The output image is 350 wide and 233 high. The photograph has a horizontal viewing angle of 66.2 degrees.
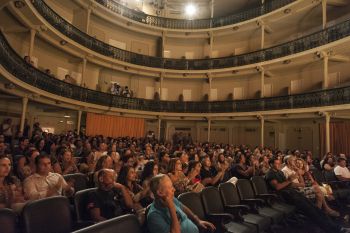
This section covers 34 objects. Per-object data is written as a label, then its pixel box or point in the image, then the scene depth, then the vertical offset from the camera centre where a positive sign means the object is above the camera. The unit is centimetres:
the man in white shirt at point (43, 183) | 398 -76
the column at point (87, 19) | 1698 +736
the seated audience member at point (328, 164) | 896 -64
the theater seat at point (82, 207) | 350 -95
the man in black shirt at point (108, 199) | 350 -87
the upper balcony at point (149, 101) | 1031 +236
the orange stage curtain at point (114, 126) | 1793 +77
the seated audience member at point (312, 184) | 586 -93
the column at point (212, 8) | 2088 +1021
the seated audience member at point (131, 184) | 408 -78
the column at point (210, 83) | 2080 +436
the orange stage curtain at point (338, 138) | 1504 +44
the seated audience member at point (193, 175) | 494 -67
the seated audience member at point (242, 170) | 679 -74
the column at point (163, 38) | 2129 +791
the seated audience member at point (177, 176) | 468 -66
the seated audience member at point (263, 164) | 768 -64
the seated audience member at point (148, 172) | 464 -59
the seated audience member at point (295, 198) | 500 -111
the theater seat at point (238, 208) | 438 -109
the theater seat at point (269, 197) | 537 -109
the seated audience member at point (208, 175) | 583 -78
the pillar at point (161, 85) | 2102 +418
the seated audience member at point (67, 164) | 568 -63
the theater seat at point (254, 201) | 490 -109
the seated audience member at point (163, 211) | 276 -78
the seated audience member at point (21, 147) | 740 -41
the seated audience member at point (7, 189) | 358 -79
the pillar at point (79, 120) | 1587 +87
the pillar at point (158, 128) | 2030 +78
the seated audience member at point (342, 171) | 766 -73
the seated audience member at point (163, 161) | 573 -54
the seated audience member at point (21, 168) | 470 -64
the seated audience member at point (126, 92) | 1950 +327
